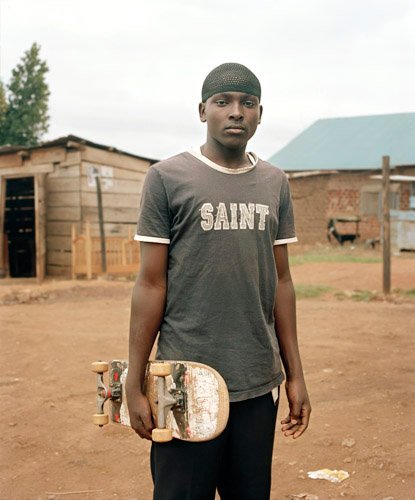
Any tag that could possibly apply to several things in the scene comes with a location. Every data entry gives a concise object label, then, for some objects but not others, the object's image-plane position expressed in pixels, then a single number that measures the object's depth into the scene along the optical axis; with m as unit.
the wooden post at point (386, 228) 10.52
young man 2.05
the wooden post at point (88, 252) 12.95
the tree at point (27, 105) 31.22
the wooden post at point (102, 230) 13.41
